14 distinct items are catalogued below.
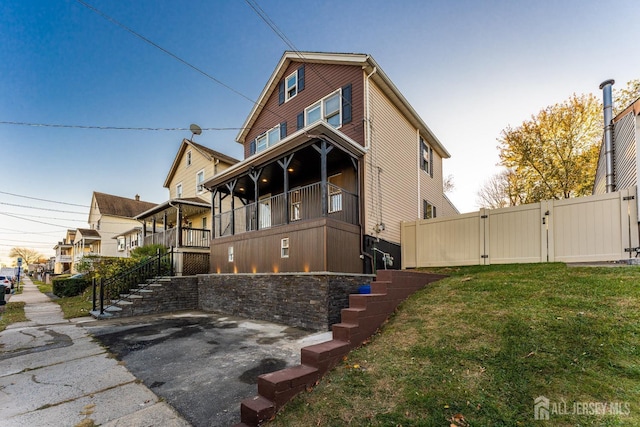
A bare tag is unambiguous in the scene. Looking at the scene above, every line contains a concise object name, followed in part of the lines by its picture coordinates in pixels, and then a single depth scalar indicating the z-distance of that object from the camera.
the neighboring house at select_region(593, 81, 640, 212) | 6.39
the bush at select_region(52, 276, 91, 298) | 17.59
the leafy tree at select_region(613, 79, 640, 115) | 15.44
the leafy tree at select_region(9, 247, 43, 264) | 76.06
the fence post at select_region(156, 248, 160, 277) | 12.41
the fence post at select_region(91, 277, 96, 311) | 10.73
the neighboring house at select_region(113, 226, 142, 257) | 23.77
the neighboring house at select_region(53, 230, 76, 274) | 44.22
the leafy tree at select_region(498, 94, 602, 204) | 17.73
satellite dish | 17.93
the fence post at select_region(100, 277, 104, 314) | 9.94
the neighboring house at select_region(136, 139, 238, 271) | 15.18
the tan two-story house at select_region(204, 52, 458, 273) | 8.42
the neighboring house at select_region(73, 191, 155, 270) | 31.38
